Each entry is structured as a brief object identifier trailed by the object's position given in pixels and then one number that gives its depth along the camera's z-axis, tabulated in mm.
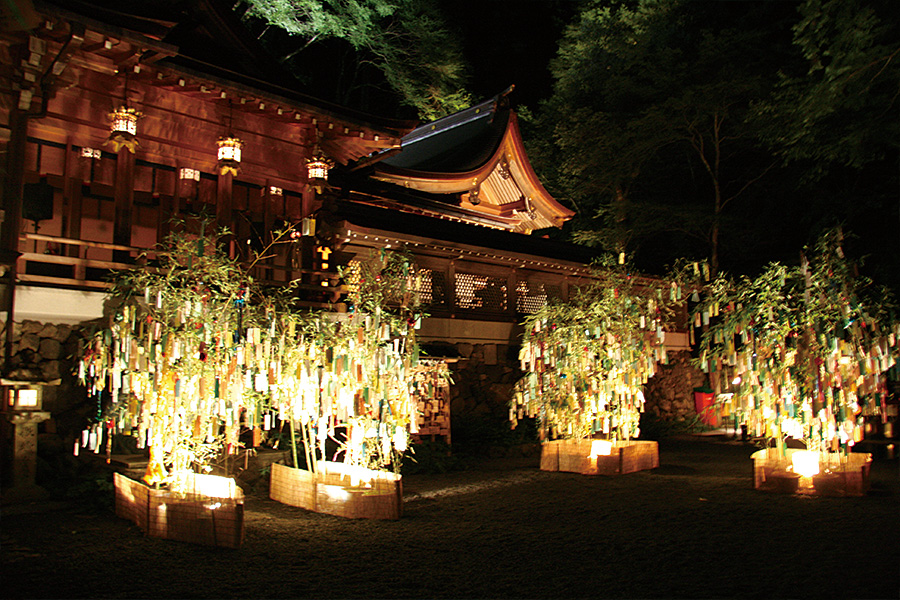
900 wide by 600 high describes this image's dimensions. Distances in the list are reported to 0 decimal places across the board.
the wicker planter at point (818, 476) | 8953
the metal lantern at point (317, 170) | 11336
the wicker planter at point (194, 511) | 6047
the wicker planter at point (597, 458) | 11258
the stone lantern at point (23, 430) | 7539
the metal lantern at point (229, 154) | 10133
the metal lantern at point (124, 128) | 9039
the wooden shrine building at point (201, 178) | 8141
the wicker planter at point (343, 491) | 7523
